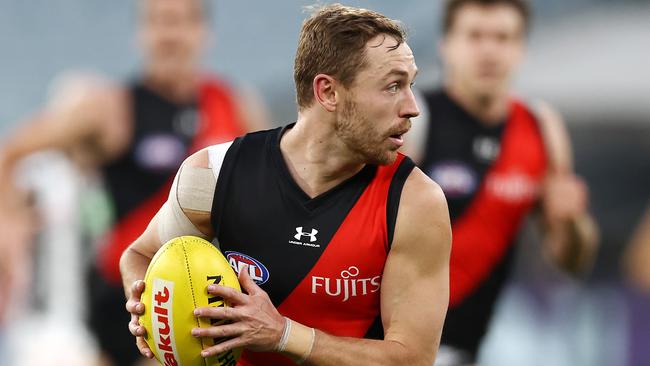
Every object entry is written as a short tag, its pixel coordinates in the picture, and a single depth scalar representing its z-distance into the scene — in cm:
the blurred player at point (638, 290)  1895
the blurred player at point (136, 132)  1755
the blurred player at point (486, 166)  1562
